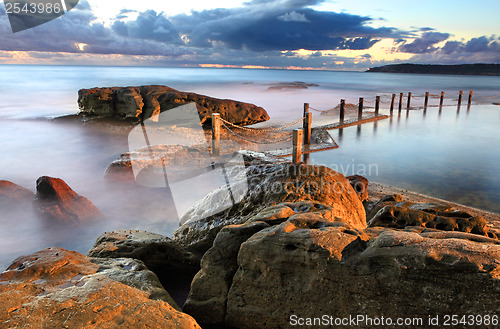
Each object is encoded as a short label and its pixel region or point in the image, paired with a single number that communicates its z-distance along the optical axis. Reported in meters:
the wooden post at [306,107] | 10.18
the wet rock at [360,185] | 5.65
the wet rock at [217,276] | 2.50
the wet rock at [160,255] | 3.42
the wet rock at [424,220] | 3.13
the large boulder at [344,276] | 1.91
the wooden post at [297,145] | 7.00
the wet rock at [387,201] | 4.52
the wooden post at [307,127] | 9.18
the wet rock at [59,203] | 5.56
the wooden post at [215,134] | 8.25
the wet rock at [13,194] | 6.18
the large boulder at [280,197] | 3.61
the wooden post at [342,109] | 14.89
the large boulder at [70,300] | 1.80
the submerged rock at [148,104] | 12.41
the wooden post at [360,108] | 16.11
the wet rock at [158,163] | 7.14
